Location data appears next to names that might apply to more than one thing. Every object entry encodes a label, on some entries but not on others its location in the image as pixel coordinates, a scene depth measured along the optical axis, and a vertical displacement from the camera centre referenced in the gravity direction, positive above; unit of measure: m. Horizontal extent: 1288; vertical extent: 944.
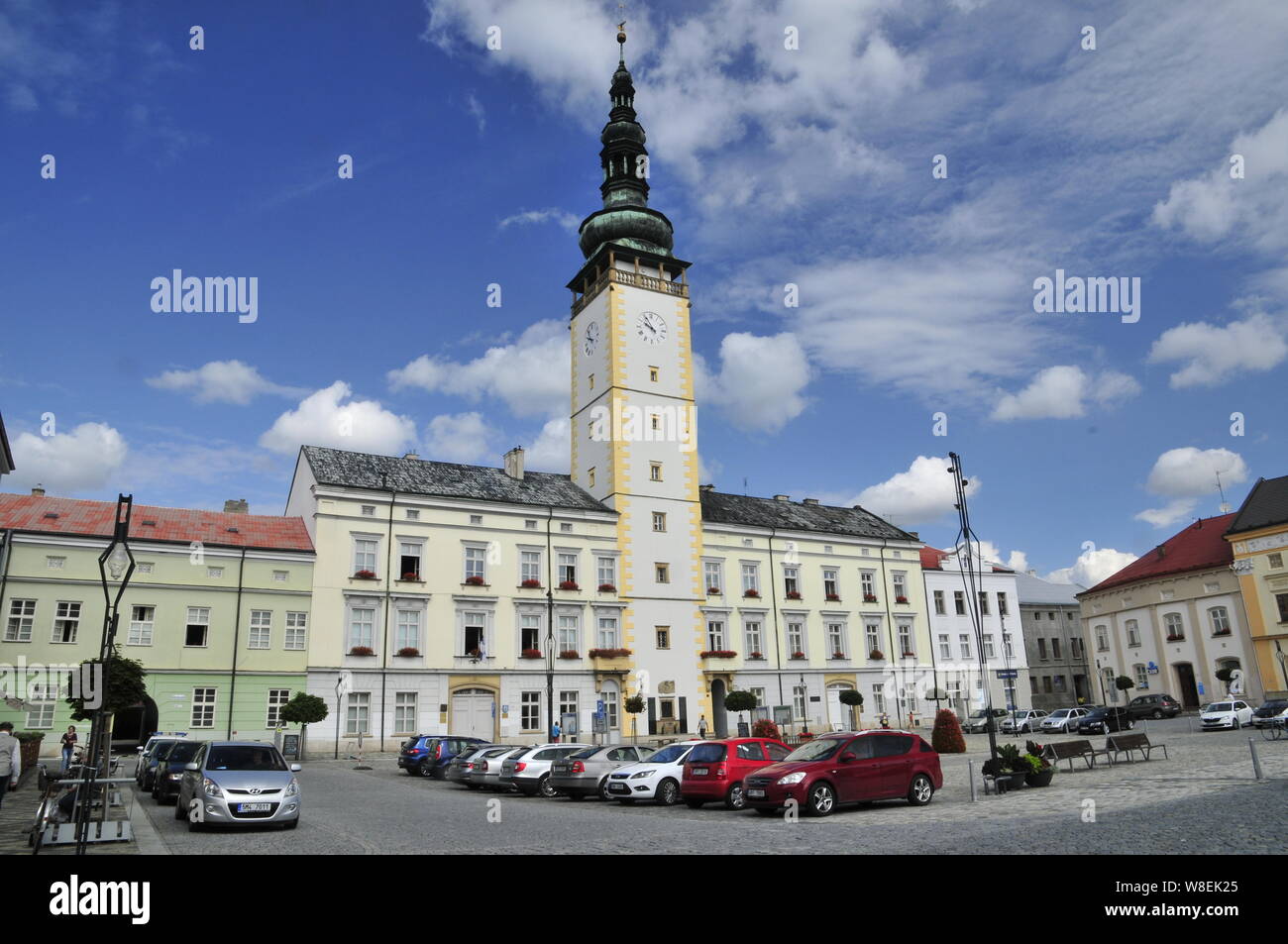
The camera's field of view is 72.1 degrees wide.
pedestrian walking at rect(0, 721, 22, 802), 14.69 -0.54
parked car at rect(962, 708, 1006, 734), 50.88 -2.05
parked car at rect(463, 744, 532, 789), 25.03 -1.82
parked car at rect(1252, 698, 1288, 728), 35.62 -1.41
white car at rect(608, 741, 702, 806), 20.67 -1.89
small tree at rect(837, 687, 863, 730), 49.91 -0.31
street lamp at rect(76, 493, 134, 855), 11.16 +0.38
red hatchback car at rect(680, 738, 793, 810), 19.33 -1.53
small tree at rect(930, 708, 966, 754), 34.03 -1.79
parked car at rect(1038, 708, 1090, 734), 45.12 -1.83
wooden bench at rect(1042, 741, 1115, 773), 21.92 -1.61
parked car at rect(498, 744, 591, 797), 23.83 -1.76
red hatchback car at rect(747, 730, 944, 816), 16.69 -1.55
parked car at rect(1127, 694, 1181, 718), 49.08 -1.41
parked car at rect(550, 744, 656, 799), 22.47 -1.69
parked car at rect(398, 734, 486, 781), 29.27 -1.55
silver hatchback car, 14.55 -1.26
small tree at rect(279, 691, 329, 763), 35.19 -0.01
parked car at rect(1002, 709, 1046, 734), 45.59 -1.89
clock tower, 48.09 +16.01
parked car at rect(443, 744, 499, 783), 26.02 -1.73
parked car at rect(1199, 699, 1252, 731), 37.53 -1.52
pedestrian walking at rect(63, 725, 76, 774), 23.10 -0.73
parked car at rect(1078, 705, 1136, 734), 41.16 -1.79
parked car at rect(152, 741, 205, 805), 20.22 -1.23
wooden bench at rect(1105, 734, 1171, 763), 24.06 -1.64
